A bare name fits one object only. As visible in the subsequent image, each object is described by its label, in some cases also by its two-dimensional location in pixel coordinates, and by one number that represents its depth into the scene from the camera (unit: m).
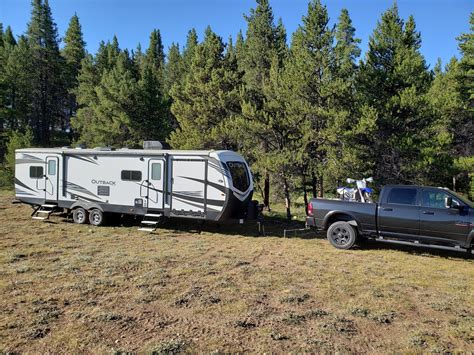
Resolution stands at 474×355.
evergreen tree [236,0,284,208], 21.22
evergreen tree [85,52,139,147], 29.39
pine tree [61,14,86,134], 45.48
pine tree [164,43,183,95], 44.44
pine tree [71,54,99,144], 33.28
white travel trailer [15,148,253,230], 12.13
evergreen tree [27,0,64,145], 42.28
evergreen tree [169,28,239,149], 19.42
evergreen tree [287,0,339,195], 15.93
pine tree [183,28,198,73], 42.28
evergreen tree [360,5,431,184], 15.78
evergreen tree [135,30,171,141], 29.67
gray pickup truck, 9.15
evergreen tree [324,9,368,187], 15.49
